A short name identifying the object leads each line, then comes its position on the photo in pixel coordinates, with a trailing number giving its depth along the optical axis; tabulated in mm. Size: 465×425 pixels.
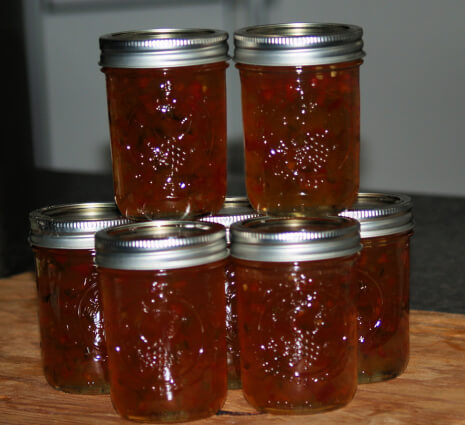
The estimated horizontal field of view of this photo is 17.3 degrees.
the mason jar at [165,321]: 779
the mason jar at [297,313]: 786
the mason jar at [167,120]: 820
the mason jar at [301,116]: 818
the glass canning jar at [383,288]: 837
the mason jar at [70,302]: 830
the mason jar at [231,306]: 832
